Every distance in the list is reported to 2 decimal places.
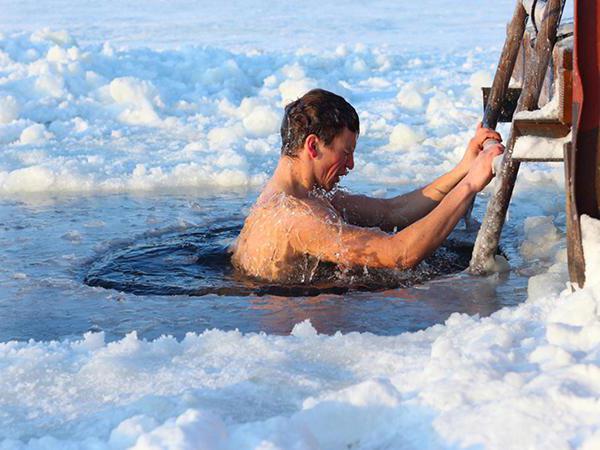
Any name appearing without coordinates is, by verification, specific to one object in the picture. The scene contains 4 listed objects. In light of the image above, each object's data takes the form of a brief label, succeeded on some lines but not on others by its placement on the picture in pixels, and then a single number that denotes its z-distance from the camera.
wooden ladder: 3.60
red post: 3.27
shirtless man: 4.37
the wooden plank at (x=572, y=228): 3.32
